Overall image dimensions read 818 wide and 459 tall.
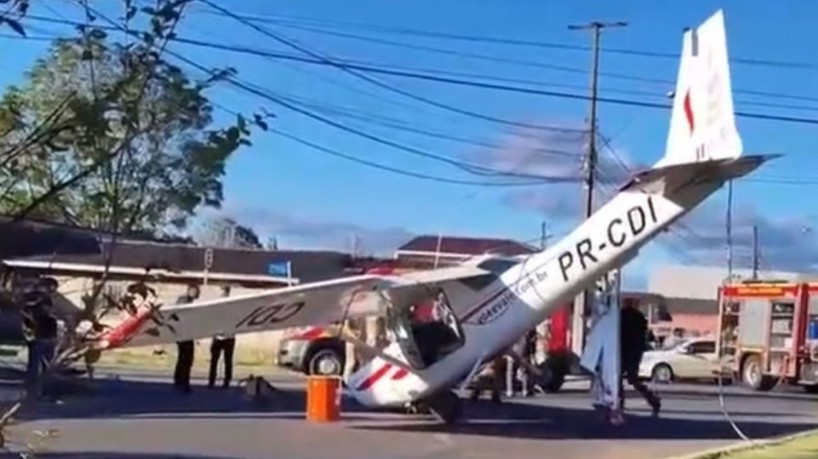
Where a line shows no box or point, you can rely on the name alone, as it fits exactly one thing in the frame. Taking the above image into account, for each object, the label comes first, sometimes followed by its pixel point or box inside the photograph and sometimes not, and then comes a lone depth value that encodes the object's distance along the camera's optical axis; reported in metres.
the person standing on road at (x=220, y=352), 25.38
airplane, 18.44
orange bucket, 20.00
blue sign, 51.71
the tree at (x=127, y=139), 4.04
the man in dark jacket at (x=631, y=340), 21.88
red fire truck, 36.53
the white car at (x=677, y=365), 43.53
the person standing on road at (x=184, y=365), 23.82
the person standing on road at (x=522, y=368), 26.85
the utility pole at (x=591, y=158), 46.78
